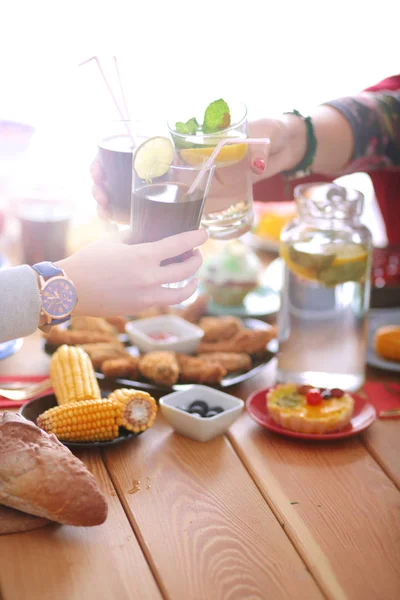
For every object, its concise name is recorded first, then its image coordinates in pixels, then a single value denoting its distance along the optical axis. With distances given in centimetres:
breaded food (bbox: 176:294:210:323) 197
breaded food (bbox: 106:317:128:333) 191
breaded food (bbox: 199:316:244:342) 185
